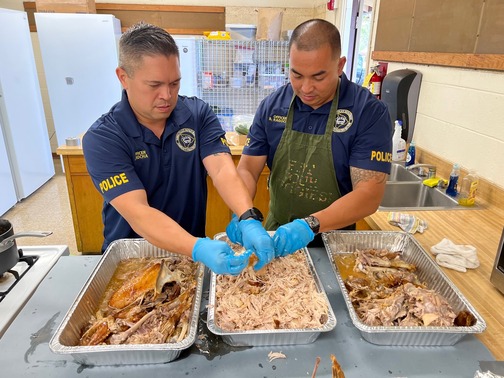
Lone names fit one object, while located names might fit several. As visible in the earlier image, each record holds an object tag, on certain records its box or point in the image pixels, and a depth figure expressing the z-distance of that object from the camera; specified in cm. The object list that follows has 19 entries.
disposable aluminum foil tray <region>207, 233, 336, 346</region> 118
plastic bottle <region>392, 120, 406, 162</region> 306
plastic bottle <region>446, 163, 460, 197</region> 246
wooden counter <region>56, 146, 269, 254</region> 325
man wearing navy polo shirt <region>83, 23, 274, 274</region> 147
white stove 143
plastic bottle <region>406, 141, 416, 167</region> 298
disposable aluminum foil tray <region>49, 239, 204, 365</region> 111
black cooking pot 155
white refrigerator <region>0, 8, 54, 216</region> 454
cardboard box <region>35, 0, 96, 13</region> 521
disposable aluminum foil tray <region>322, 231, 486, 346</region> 119
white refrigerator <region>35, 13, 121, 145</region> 512
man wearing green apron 168
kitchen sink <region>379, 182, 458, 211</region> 264
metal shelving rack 489
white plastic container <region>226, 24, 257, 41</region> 511
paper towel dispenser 300
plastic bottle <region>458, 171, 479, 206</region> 232
